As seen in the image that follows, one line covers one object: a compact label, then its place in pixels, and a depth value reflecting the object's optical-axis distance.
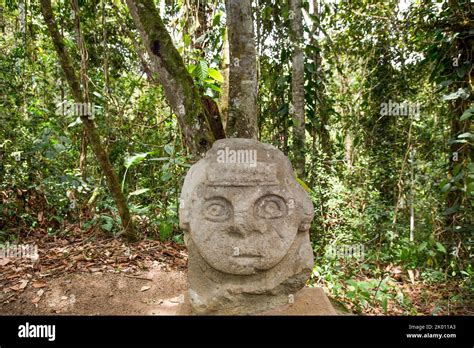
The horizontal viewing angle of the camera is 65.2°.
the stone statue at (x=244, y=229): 2.43
